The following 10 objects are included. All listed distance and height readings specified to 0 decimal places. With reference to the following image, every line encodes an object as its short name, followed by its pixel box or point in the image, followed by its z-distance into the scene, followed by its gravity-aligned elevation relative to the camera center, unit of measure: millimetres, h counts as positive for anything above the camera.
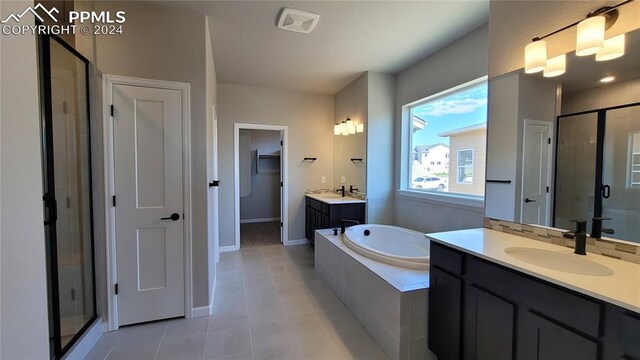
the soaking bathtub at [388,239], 2975 -837
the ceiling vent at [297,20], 2296 +1393
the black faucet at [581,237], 1362 -340
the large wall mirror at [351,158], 3873 +218
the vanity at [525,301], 956 -577
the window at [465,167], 2850 +52
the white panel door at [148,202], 2123 -272
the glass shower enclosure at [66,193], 1677 -166
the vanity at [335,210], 3717 -581
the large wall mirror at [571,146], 1305 +157
